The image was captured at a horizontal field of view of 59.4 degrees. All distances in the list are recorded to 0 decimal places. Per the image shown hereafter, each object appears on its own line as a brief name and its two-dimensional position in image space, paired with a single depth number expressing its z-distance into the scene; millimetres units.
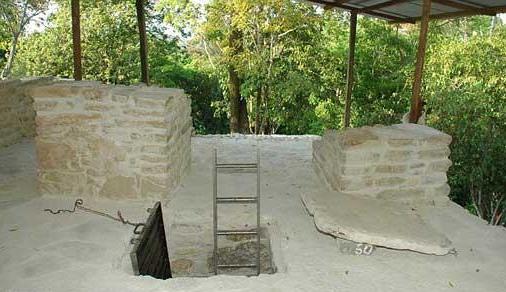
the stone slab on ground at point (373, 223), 3164
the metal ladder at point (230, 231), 3588
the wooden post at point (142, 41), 6874
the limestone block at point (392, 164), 4121
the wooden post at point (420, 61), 4789
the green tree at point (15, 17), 11725
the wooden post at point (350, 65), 7445
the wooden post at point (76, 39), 5176
